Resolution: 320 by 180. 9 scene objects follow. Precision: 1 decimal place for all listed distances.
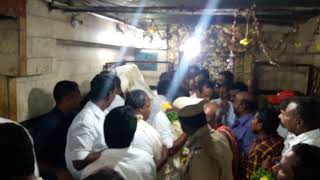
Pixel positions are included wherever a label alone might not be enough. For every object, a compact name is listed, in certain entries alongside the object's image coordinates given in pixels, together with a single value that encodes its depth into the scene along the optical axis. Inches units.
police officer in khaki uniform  102.2
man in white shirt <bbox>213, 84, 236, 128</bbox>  205.9
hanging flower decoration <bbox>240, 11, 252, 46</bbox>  161.8
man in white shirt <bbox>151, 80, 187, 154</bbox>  131.7
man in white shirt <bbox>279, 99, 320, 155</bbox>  109.7
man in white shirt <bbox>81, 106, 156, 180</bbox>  79.0
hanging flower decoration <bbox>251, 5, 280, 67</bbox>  268.2
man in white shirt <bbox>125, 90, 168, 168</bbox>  106.3
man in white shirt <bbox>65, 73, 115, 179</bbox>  101.2
